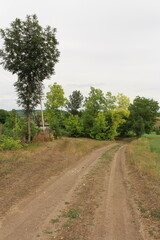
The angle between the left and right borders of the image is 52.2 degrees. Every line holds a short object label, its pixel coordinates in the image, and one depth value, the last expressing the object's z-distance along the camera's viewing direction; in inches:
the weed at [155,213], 221.0
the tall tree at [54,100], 1544.0
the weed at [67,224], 195.6
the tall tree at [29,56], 741.3
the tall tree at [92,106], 1475.1
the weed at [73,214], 215.6
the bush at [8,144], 649.6
